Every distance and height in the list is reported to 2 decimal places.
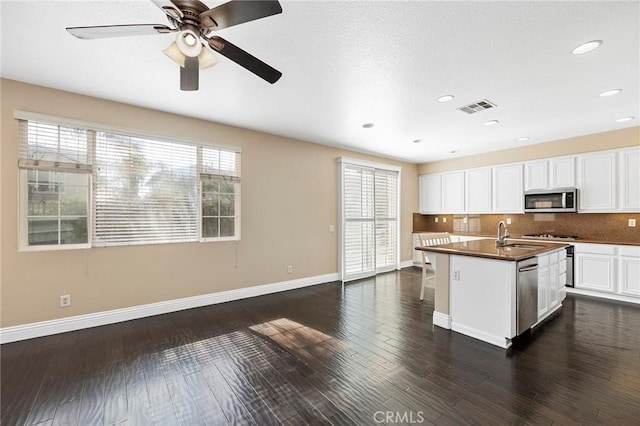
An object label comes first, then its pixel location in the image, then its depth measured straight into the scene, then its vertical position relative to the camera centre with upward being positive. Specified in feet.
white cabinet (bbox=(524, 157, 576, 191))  15.96 +2.44
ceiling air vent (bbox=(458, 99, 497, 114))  11.18 +4.53
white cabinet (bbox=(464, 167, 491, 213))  19.51 +1.71
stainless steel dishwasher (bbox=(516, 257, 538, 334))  9.21 -2.85
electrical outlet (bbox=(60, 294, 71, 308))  10.14 -3.20
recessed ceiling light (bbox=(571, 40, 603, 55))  7.24 +4.54
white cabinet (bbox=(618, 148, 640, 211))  13.93 +1.75
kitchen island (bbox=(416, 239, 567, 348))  9.12 -2.75
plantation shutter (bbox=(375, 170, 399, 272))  20.57 -0.40
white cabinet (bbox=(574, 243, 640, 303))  13.35 -2.94
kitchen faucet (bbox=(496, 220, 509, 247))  12.15 -1.29
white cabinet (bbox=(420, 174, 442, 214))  22.50 +1.72
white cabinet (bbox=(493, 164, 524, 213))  17.93 +1.66
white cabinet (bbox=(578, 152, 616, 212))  14.64 +1.74
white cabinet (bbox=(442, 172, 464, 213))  21.04 +1.69
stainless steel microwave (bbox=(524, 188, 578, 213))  15.49 +0.77
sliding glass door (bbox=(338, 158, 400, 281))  18.38 -0.28
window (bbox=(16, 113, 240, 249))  9.80 +1.09
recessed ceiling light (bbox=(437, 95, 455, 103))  10.55 +4.55
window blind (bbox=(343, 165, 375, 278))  18.51 -0.50
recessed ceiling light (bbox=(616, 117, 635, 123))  12.90 +4.50
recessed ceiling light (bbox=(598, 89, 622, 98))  10.08 +4.54
